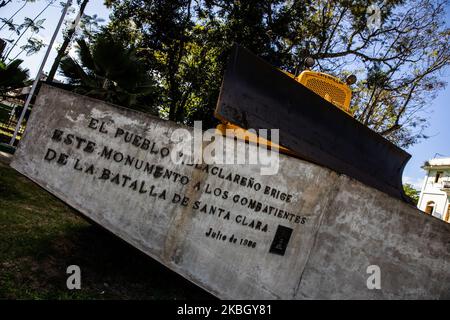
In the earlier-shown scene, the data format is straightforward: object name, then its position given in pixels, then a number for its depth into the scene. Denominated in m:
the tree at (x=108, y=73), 7.15
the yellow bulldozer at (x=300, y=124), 3.50
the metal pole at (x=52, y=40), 9.45
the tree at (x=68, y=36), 12.56
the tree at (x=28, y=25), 15.48
